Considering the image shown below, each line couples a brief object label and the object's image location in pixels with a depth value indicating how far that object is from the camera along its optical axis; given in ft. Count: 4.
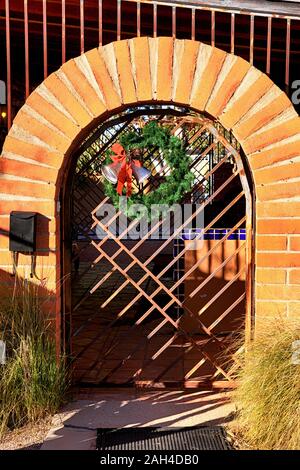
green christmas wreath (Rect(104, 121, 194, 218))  14.44
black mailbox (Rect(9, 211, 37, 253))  13.16
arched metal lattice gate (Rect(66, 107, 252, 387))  15.03
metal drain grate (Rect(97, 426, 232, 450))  11.53
